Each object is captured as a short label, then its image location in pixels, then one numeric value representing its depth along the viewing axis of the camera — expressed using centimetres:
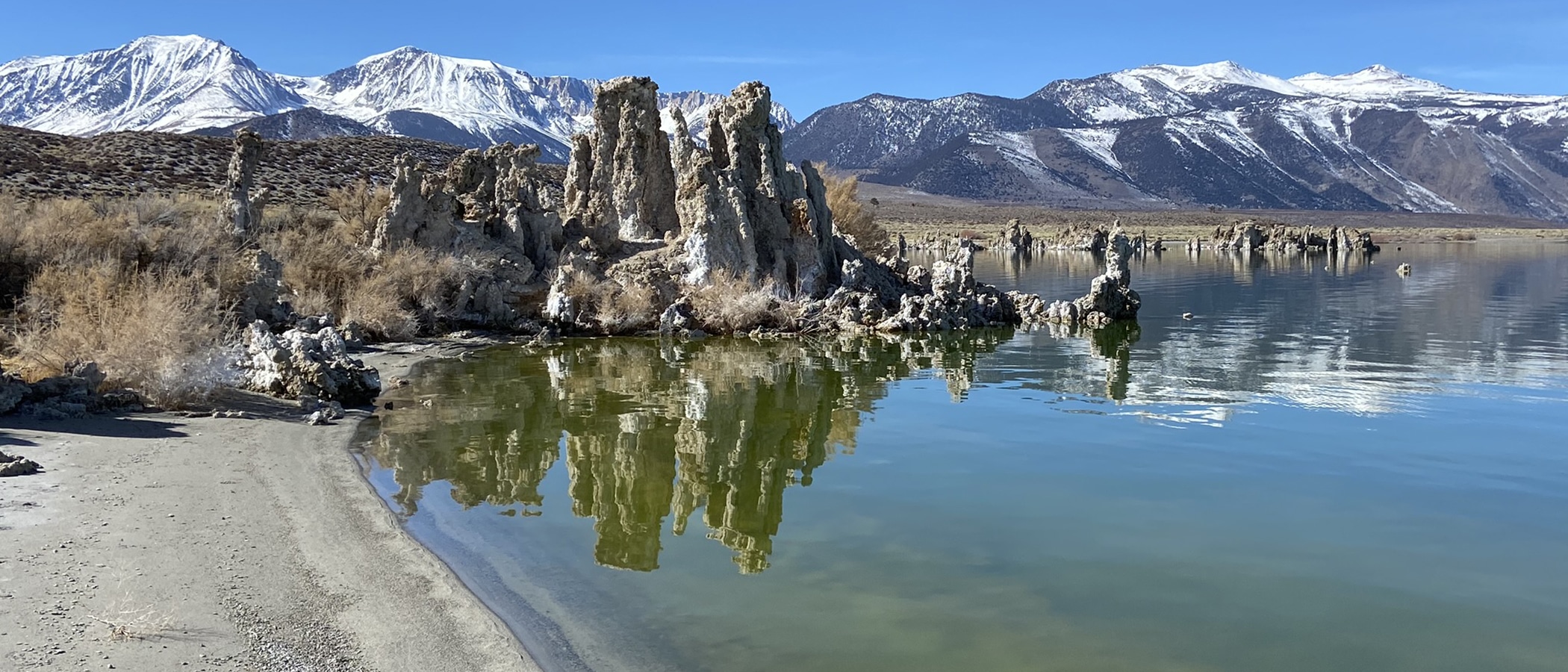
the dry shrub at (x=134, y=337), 1261
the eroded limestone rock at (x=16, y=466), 896
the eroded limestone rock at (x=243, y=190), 2377
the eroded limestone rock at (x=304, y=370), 1407
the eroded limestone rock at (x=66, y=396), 1131
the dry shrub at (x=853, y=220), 3901
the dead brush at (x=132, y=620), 602
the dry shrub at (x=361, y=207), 2712
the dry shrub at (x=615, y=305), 2441
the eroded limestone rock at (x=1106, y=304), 2783
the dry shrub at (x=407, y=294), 2158
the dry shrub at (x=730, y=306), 2489
